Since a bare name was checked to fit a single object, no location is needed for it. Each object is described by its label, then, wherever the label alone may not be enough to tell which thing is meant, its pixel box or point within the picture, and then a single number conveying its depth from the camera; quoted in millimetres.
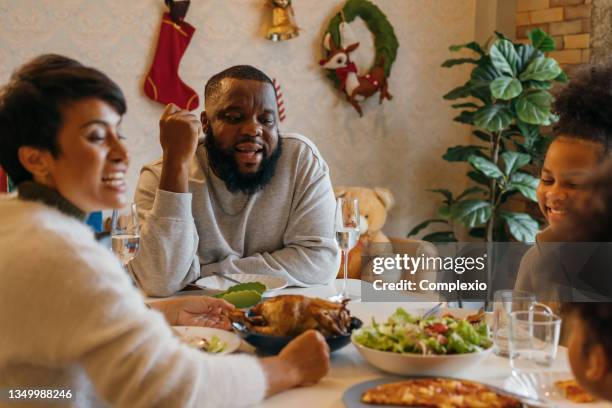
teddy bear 3854
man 2025
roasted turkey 1317
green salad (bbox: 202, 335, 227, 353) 1323
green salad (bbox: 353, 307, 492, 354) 1222
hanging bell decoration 3756
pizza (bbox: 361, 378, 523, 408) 1071
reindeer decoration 4004
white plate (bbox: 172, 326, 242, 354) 1372
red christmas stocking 3525
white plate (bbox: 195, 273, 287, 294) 1829
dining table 1129
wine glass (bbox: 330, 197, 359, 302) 1734
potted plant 3709
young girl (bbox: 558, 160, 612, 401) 816
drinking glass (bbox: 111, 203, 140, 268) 1603
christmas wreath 4012
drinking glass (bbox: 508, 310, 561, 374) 1215
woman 968
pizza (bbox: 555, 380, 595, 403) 1107
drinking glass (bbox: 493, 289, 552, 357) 1319
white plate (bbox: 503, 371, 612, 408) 1101
